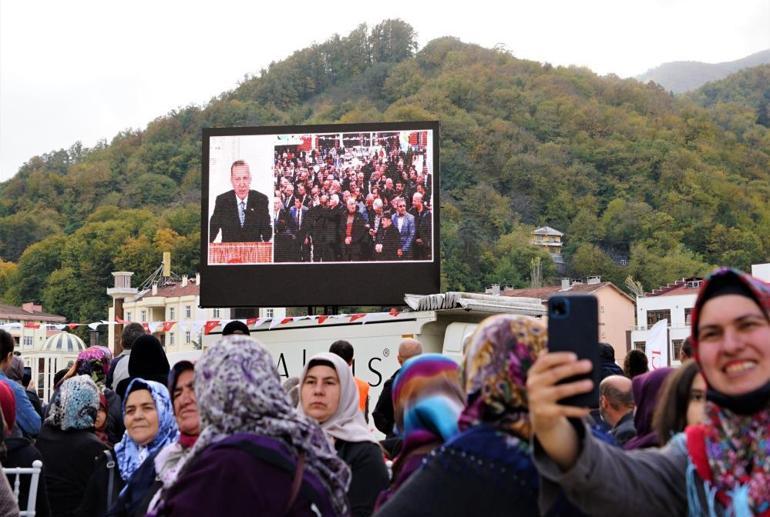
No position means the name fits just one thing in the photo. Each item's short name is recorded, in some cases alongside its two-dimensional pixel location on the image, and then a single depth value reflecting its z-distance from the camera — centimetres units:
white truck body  1584
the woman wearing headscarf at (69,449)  571
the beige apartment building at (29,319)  7136
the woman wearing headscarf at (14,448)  520
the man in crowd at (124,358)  802
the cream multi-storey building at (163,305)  7725
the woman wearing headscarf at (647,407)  415
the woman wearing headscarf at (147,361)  680
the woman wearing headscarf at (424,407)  329
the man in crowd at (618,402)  593
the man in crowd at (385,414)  705
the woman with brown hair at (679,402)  288
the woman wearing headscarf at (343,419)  473
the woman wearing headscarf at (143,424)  496
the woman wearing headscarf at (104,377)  690
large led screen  1962
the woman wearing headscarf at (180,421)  432
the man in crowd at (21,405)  689
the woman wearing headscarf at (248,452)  305
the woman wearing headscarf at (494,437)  245
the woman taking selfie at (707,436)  213
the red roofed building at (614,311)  6519
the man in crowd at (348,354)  759
